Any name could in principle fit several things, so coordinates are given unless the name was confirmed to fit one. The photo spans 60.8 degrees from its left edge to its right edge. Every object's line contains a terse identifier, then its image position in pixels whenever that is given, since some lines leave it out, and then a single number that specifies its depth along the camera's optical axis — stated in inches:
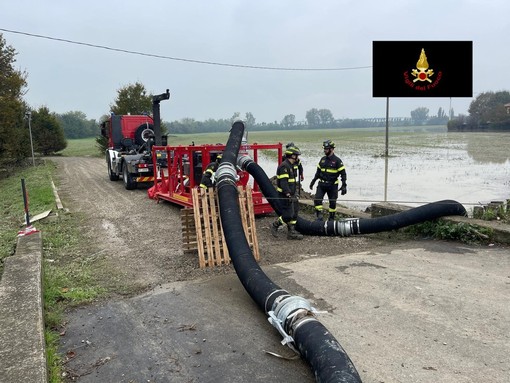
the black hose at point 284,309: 122.0
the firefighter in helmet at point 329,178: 327.9
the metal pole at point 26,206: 314.4
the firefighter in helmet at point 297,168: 317.2
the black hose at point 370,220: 285.0
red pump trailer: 367.6
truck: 562.9
